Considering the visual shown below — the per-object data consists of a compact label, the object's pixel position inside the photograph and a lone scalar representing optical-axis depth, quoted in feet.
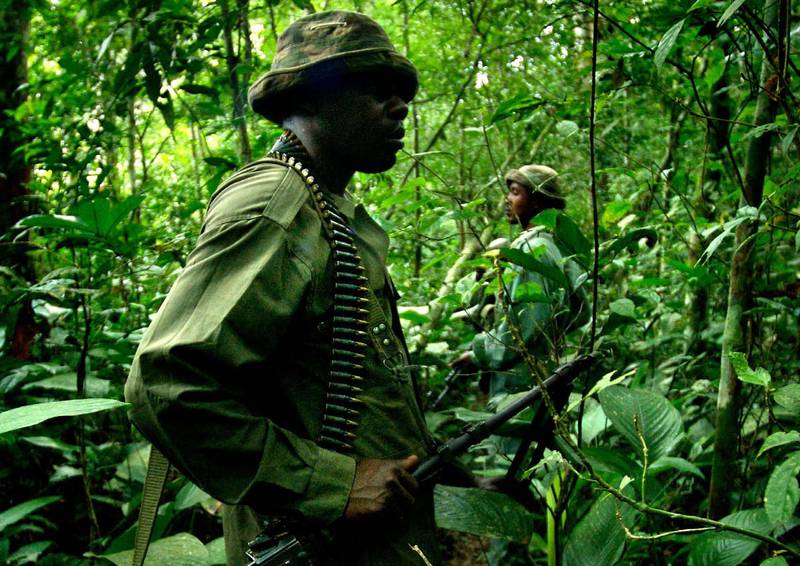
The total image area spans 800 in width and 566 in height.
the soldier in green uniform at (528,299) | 7.97
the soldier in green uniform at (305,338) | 4.55
